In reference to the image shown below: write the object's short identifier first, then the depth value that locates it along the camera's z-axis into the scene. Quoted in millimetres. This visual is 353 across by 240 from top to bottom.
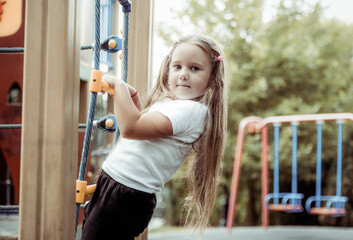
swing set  4574
